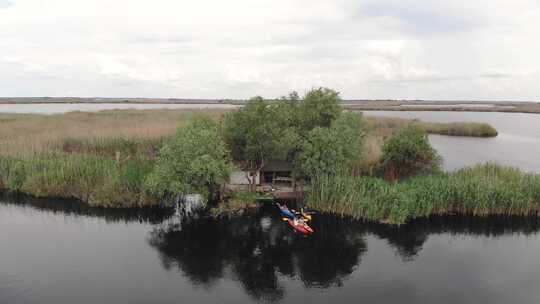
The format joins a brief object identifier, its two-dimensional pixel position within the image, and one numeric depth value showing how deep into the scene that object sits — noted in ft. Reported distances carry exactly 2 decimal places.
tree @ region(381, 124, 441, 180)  131.23
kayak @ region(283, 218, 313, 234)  102.01
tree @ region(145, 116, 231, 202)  103.35
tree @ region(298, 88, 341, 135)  142.00
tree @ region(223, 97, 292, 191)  118.32
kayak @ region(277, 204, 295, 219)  110.83
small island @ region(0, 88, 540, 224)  108.06
